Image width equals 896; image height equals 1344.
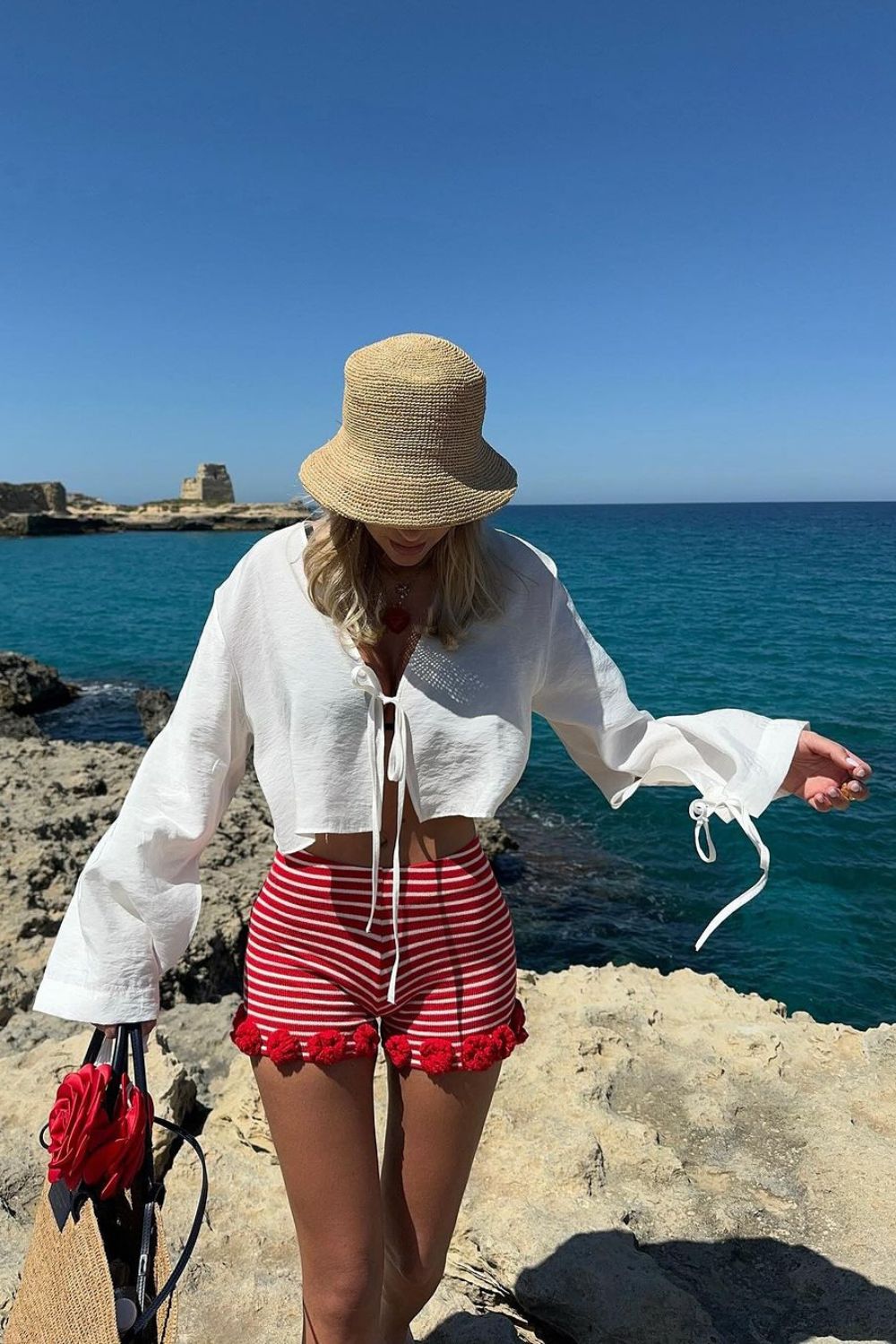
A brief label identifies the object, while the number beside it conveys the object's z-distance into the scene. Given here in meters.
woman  1.85
